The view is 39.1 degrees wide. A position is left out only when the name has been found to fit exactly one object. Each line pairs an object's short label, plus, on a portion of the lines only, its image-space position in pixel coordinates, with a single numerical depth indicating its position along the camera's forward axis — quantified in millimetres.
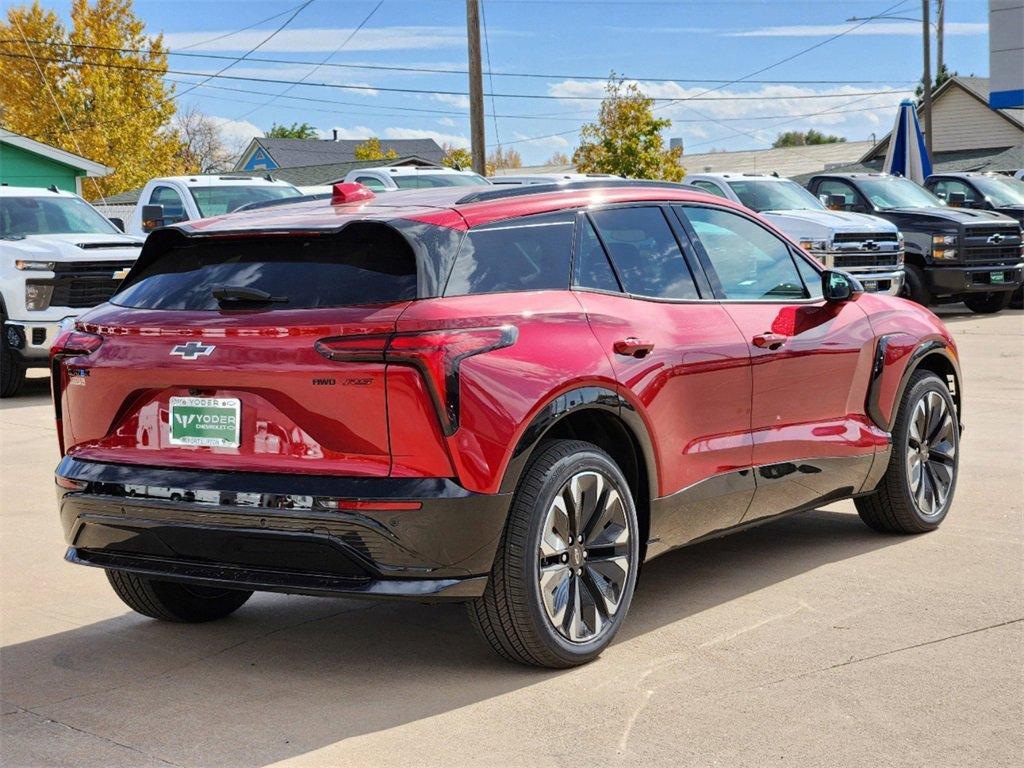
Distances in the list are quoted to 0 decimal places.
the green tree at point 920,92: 72225
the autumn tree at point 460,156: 64081
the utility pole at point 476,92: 26297
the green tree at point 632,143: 45000
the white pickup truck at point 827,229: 19156
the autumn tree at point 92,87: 56531
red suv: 4609
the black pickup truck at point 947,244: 20953
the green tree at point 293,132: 105875
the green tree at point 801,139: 127312
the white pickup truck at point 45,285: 13953
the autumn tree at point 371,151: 66262
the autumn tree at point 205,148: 85625
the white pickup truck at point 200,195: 18734
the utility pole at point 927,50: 43656
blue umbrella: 27516
